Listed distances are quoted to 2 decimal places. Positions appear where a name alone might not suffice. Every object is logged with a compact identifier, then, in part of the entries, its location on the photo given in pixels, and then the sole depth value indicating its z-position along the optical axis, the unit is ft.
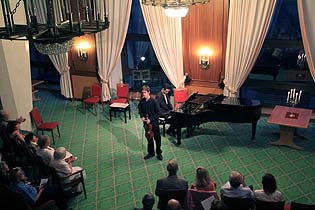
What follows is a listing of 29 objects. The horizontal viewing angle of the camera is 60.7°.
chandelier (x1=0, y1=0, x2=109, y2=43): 6.53
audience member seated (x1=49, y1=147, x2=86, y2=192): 13.47
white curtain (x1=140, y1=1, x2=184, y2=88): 21.45
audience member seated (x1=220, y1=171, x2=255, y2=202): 11.22
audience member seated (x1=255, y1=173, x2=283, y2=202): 11.11
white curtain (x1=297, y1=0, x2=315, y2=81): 17.95
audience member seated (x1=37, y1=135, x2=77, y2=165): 14.13
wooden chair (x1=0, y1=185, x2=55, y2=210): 11.54
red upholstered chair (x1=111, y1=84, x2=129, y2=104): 23.29
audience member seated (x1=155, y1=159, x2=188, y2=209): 11.71
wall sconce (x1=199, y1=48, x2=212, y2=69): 21.19
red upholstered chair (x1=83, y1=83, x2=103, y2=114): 23.45
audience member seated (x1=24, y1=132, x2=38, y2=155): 14.75
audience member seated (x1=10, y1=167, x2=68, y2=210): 12.18
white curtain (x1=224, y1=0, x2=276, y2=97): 19.03
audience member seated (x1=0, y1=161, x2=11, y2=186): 12.50
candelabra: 17.67
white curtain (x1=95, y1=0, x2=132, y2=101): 22.46
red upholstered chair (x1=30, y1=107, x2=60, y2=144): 19.28
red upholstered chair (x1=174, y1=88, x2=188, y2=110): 21.84
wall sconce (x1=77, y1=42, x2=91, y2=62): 24.24
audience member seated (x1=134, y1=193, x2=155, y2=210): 10.68
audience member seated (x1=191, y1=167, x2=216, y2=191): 11.60
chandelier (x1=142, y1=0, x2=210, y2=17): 11.90
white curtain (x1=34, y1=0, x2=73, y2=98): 24.00
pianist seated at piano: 19.19
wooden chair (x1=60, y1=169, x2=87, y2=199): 13.56
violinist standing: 16.59
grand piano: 18.02
